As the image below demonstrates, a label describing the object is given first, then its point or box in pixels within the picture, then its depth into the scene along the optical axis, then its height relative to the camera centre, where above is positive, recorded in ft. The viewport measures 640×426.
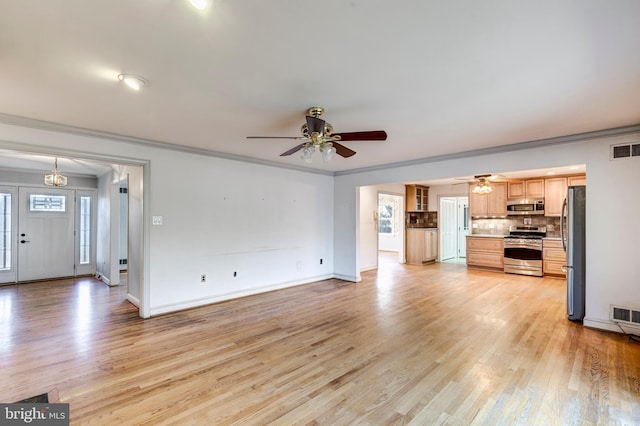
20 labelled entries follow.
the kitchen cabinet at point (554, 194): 22.39 +1.60
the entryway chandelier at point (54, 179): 17.71 +2.05
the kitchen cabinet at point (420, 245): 28.14 -2.94
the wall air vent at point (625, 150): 11.46 +2.54
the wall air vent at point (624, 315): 11.48 -3.89
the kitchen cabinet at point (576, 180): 21.65 +2.60
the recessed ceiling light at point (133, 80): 7.52 +3.46
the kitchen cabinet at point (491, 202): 24.99 +1.10
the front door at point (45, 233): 20.92 -1.46
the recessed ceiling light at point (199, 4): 4.75 +3.40
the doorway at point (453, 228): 31.01 -1.44
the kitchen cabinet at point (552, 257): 22.09 -3.16
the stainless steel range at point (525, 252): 22.70 -2.84
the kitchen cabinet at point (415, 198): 28.76 +1.63
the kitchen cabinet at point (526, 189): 23.26 +2.14
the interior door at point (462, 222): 33.26 -0.79
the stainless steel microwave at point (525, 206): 23.70 +0.76
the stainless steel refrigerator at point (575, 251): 13.12 -1.64
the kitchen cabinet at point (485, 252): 24.47 -3.13
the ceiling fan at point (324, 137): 9.34 +2.52
